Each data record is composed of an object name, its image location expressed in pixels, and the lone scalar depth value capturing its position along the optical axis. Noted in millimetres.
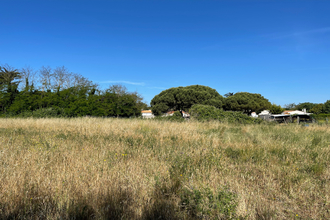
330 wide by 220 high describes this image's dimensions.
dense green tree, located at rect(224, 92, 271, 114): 50281
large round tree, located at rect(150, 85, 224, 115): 41750
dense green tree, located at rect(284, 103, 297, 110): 110500
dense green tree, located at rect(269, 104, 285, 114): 57219
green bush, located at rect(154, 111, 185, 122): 15558
